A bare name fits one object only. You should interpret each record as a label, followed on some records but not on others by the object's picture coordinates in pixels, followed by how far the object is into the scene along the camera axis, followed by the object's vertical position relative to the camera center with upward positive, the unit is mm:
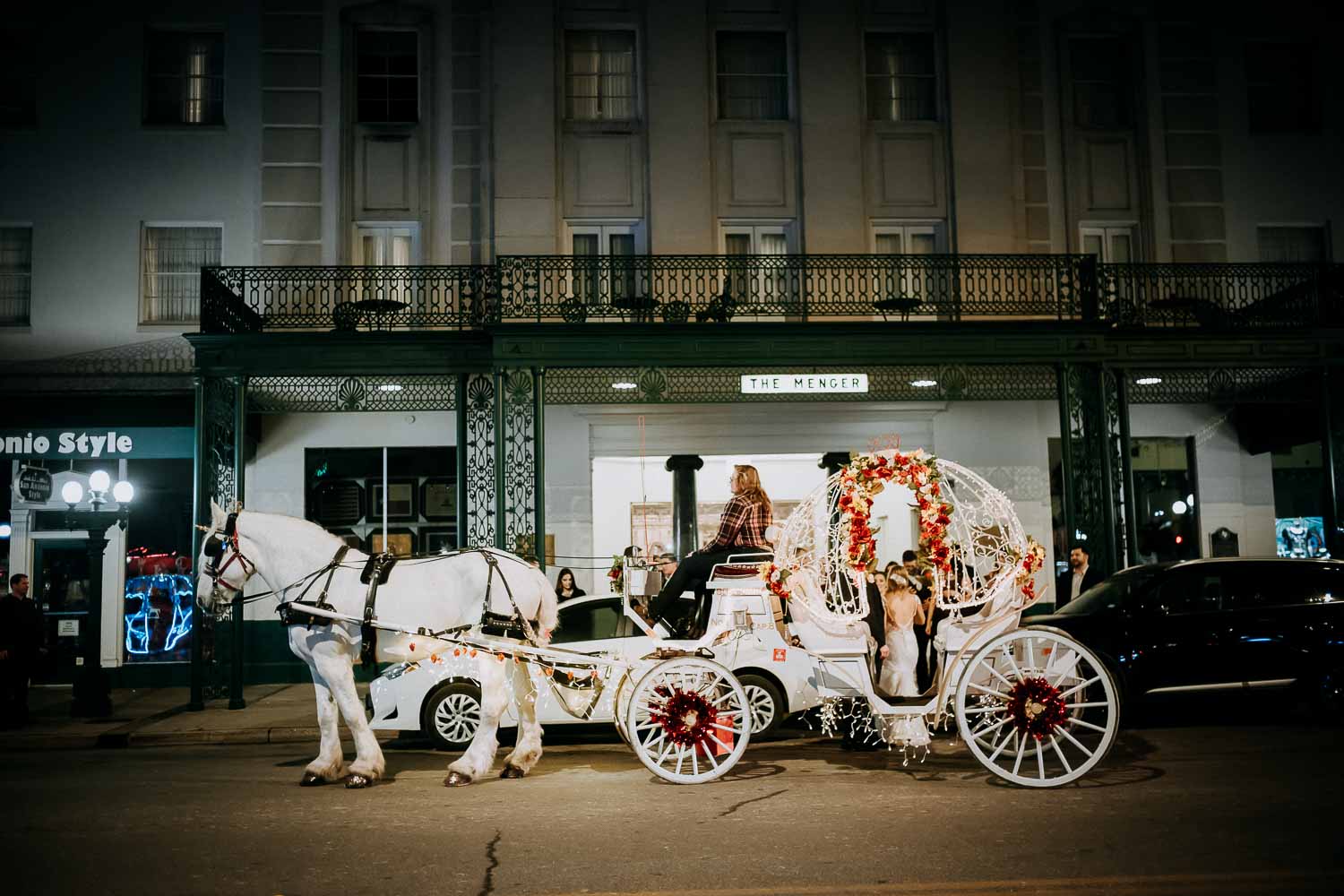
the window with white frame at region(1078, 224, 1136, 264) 19375 +5061
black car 11320 -1168
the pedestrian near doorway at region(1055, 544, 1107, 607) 14898 -602
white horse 8867 -486
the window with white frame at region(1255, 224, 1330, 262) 19566 +4995
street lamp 13711 -748
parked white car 10820 -1497
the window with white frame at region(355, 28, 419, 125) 18781 +7949
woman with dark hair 14383 -603
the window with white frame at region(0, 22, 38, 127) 18156 +7794
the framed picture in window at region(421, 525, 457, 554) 17922 +96
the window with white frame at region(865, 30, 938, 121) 19172 +7931
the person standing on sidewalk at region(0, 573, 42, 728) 13375 -1195
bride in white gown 9180 -977
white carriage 7891 -794
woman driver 9570 -44
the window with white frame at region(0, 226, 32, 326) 17938 +4501
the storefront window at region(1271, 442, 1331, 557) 19016 +410
